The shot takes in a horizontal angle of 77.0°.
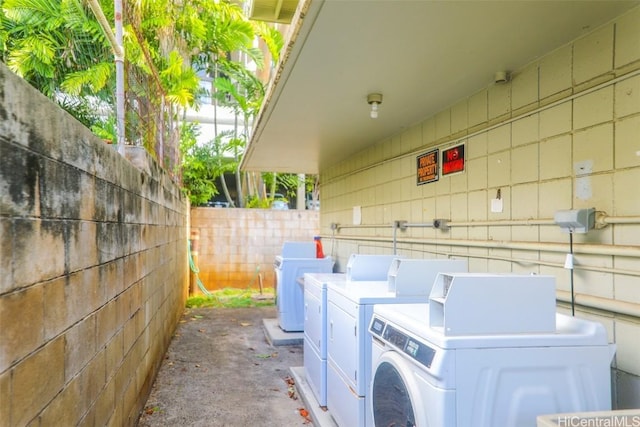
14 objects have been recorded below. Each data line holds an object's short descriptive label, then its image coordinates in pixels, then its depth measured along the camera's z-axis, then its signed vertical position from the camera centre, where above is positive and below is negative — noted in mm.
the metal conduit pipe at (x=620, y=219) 1603 -6
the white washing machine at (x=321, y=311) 2746 -660
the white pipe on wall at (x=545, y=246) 1632 -144
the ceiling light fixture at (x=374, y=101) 2721 +824
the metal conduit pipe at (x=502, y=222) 2060 -22
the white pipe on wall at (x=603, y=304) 1595 -365
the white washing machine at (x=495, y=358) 1328 -484
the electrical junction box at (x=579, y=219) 1771 -3
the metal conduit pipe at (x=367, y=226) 4013 -73
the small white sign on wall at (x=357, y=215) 4785 +53
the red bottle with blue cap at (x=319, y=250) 5590 -427
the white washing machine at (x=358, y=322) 2117 -581
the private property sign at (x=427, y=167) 3158 +424
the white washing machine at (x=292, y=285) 4680 -765
